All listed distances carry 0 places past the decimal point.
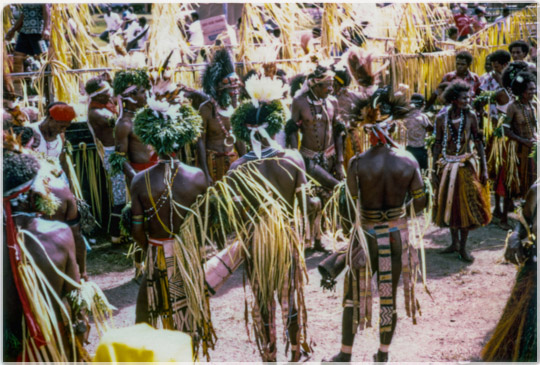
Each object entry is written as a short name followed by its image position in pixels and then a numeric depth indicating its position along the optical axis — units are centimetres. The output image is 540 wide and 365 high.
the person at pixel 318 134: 650
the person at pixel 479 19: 1184
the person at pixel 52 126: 503
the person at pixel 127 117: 576
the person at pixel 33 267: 341
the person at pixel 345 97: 712
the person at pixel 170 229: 420
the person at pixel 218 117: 642
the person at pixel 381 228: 441
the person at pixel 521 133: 670
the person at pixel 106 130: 623
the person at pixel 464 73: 792
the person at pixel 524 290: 407
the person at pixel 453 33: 1141
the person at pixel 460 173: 649
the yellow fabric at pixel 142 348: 163
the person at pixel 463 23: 1173
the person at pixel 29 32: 711
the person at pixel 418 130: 712
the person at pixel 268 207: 444
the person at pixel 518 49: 804
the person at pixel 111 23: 1297
